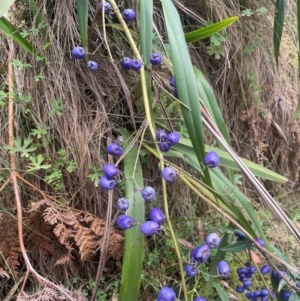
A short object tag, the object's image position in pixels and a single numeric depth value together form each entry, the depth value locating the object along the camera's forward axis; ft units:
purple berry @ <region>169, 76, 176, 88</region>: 2.25
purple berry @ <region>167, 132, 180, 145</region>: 1.98
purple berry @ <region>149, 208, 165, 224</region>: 1.91
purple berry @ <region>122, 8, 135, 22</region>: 2.28
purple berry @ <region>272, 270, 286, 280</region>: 2.21
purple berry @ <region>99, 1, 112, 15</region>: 2.28
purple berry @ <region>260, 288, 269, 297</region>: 2.30
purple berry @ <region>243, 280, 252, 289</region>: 2.46
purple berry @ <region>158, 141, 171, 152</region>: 1.99
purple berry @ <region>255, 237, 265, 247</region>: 2.32
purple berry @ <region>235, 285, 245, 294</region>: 2.54
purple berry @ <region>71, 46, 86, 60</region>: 2.21
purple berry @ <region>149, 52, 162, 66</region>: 2.07
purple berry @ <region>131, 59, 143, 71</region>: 2.11
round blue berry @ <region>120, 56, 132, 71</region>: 2.13
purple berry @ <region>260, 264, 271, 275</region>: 2.28
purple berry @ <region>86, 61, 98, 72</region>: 2.26
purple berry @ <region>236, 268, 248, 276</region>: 2.41
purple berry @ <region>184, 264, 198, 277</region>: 1.95
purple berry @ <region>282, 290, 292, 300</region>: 2.22
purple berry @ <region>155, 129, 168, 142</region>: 2.00
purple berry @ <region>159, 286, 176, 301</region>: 1.86
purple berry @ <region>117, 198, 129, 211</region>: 1.92
